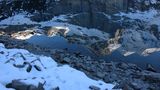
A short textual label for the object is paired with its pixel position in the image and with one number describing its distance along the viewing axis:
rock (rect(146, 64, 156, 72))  9.95
